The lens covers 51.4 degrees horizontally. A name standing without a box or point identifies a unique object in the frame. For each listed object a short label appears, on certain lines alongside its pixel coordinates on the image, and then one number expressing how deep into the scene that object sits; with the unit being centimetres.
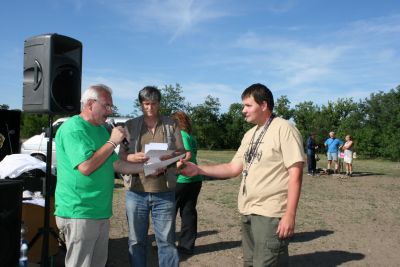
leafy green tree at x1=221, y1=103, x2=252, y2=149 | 5727
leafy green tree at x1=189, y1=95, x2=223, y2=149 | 5675
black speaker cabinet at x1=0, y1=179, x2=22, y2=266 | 279
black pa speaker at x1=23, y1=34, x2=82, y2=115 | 401
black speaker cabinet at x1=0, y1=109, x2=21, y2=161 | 696
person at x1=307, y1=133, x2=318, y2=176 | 1678
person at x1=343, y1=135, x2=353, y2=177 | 1694
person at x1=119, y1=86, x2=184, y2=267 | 374
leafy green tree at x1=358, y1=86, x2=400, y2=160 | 3891
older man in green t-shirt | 293
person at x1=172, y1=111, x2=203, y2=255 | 510
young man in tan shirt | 283
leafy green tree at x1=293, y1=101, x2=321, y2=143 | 5712
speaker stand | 391
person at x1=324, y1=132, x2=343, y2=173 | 1745
